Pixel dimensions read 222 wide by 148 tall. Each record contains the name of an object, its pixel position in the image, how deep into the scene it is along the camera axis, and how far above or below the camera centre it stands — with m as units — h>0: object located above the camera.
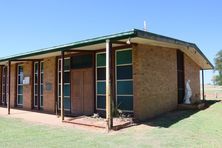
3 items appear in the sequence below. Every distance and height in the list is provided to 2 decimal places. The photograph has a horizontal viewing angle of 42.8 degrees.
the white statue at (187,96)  16.23 -0.78
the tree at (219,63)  75.30 +5.16
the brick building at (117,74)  12.16 +0.46
